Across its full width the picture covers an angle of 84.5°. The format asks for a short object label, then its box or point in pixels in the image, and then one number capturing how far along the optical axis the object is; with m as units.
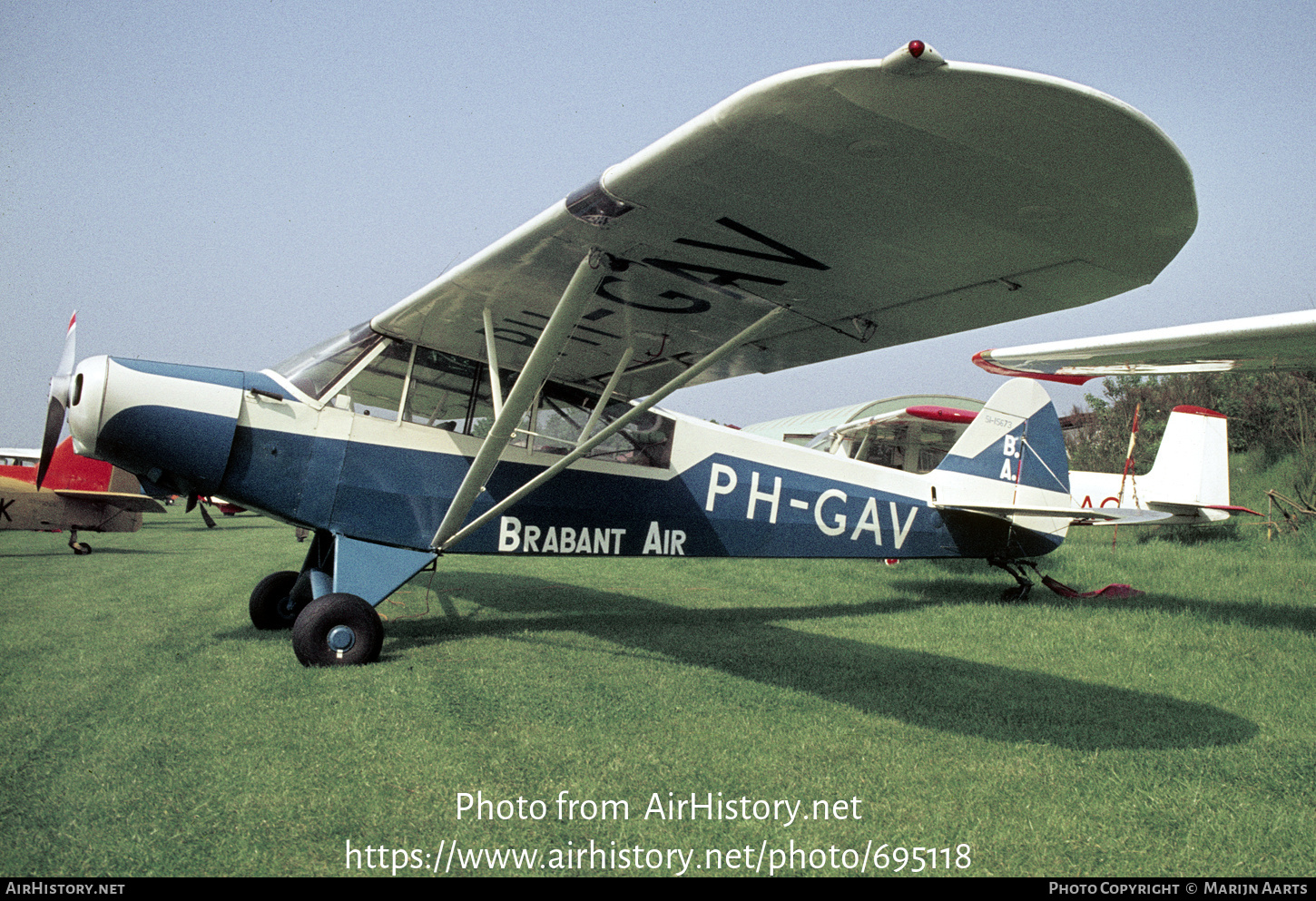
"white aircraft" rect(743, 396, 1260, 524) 10.65
